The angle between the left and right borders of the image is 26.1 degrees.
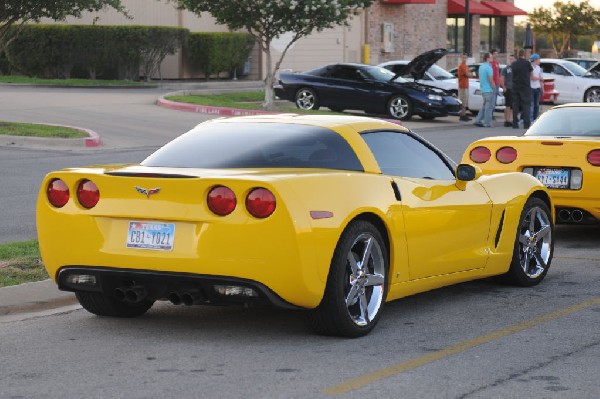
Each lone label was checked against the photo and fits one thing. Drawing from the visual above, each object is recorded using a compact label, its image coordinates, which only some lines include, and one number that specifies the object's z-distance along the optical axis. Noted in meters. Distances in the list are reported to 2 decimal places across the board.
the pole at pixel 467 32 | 43.06
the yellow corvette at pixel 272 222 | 7.22
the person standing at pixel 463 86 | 32.44
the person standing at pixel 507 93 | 31.17
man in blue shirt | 30.59
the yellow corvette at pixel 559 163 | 11.99
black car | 32.16
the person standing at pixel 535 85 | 30.70
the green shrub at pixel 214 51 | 47.72
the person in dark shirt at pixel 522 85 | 29.53
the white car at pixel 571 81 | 40.78
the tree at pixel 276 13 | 31.91
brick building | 48.22
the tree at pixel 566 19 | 81.88
